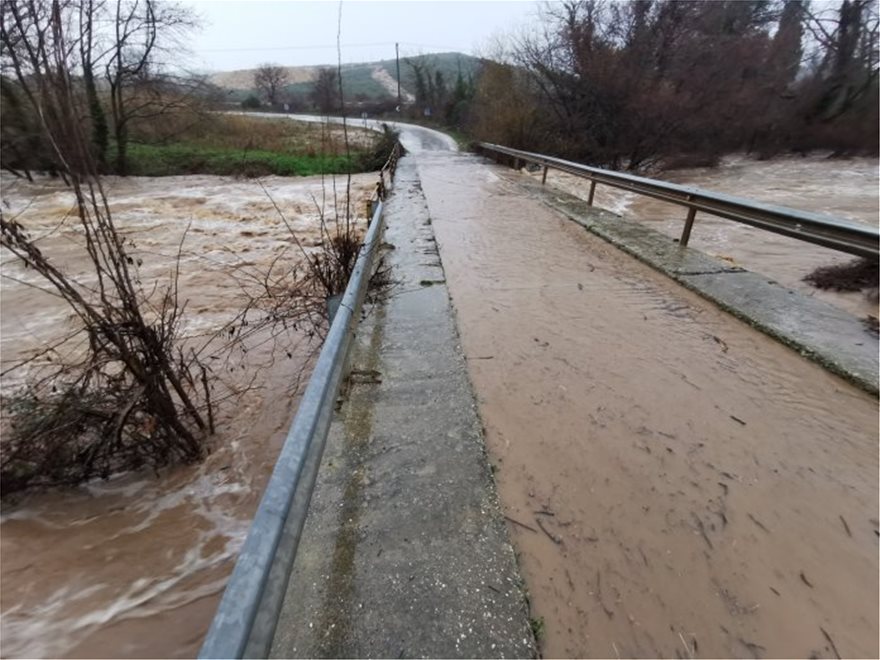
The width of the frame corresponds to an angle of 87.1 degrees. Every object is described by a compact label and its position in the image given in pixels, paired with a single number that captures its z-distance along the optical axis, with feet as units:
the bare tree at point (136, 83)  69.26
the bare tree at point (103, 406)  8.41
